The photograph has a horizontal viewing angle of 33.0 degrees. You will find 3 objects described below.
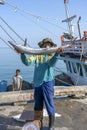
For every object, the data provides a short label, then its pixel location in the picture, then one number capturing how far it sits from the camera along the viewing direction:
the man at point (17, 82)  6.01
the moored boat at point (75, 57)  7.88
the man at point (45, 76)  2.98
